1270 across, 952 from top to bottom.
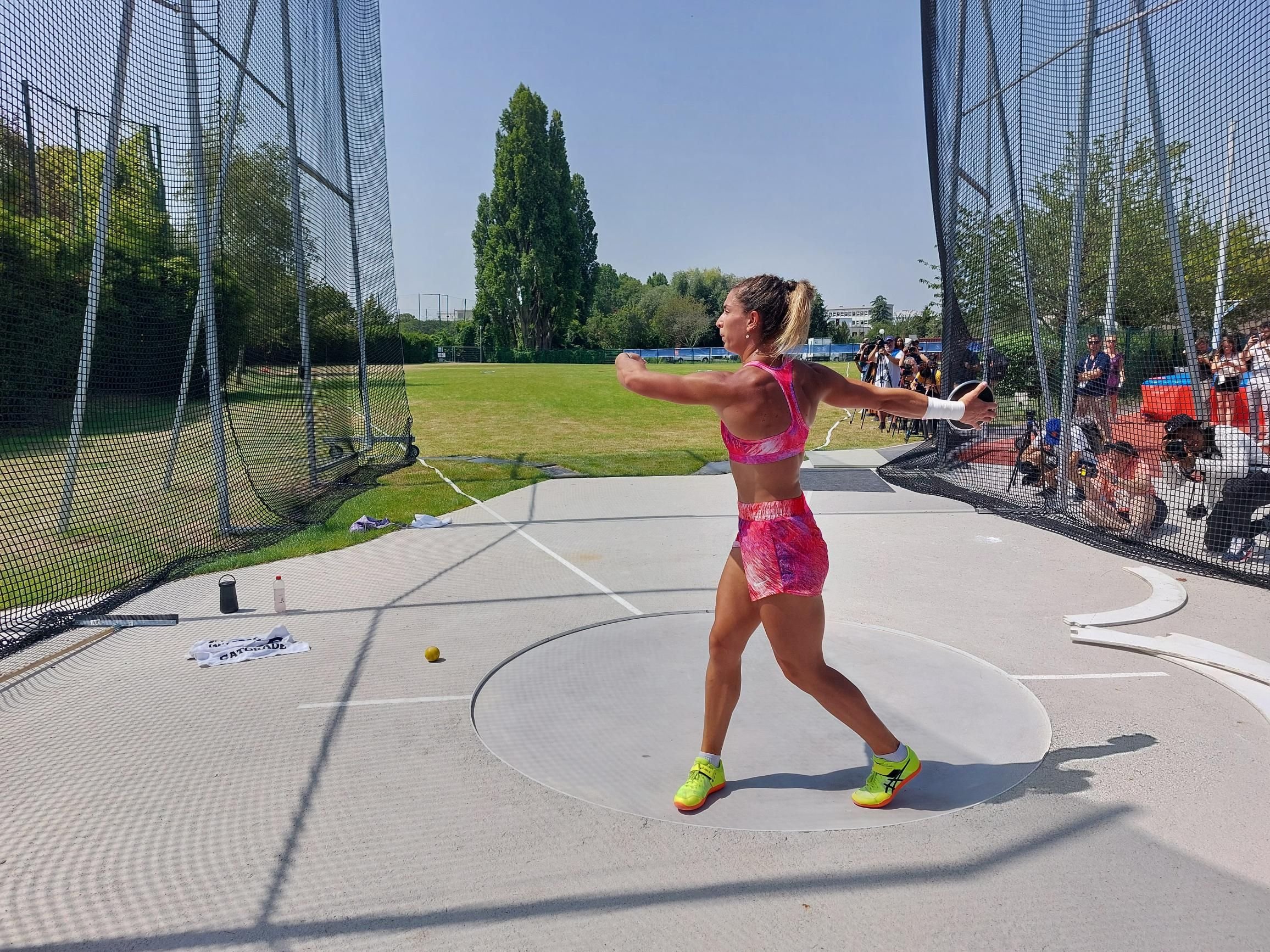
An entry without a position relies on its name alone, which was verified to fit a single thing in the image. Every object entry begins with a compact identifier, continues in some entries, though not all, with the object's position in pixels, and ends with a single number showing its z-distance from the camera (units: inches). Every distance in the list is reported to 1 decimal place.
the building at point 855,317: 4977.9
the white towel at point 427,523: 338.0
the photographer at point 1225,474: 260.5
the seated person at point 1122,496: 293.1
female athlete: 113.7
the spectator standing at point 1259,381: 254.2
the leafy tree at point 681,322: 3592.5
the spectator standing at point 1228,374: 265.6
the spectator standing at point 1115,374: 299.4
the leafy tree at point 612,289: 4071.4
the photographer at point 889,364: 650.2
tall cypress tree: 2434.8
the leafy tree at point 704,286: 3860.7
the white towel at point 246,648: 184.9
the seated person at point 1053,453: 305.6
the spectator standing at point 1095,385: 300.4
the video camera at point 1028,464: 336.5
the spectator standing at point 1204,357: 268.5
